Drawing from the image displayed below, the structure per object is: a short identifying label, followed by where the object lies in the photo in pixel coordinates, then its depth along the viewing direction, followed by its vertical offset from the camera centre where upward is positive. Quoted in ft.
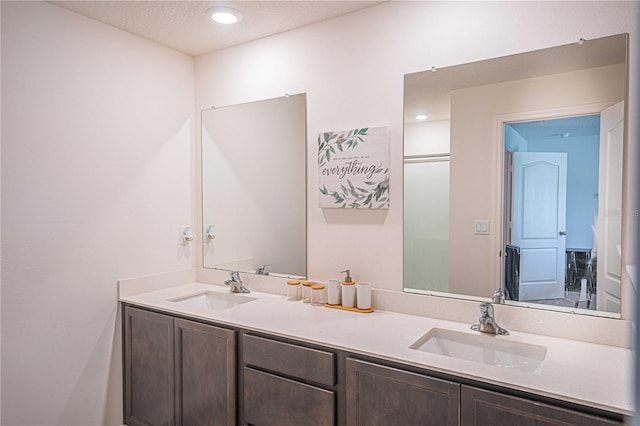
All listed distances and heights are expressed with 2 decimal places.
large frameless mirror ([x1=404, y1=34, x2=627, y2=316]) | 5.35 +0.39
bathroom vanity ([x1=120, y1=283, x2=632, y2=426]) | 4.35 -2.07
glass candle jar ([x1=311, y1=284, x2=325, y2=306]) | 7.40 -1.61
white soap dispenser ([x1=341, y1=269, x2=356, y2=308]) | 7.11 -1.54
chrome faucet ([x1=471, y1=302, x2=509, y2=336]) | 5.77 -1.63
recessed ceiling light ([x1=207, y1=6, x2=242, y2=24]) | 7.17 +3.31
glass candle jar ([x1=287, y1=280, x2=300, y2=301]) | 7.82 -1.61
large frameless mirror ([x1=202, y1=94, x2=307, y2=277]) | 8.06 +0.35
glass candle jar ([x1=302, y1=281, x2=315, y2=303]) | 7.55 -1.58
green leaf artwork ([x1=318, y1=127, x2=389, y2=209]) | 7.02 +0.62
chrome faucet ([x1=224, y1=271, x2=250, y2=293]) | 8.41 -1.61
